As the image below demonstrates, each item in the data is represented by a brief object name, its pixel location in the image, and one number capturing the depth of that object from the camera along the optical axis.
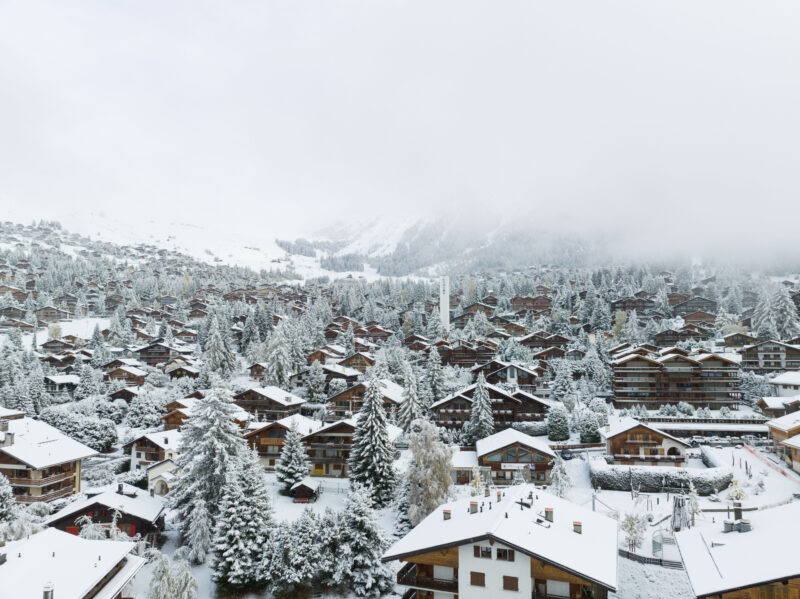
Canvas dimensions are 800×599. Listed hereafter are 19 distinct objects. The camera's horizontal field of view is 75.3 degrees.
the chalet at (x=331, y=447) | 54.22
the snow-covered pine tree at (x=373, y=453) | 46.00
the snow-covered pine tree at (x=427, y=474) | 39.81
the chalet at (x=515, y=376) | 74.88
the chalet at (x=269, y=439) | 56.34
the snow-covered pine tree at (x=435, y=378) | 70.75
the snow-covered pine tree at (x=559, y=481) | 44.56
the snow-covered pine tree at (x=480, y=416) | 58.53
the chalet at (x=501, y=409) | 63.56
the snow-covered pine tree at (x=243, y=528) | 34.34
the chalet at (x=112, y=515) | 40.34
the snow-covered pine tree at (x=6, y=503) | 38.00
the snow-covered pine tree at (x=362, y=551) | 34.03
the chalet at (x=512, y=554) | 24.58
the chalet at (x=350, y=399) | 70.62
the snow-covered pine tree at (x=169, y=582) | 28.97
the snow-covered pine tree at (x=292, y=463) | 48.59
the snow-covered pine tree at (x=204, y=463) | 37.84
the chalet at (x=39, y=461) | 45.91
